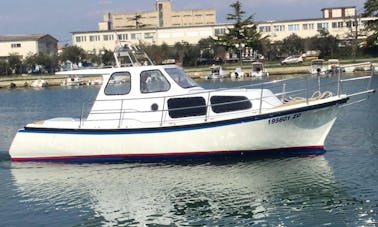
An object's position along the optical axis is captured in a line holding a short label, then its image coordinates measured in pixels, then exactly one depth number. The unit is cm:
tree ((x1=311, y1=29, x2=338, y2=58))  10094
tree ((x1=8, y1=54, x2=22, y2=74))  11519
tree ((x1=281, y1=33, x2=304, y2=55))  10756
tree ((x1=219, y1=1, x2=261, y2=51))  10100
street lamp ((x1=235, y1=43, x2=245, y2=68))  10059
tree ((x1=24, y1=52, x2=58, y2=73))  11494
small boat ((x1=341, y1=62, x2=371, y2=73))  8112
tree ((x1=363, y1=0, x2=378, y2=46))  8812
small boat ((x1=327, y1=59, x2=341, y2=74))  7919
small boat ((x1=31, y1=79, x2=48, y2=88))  9026
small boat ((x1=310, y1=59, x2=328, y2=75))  7609
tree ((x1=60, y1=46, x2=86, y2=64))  10879
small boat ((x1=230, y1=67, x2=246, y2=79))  8288
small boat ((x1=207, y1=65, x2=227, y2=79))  8288
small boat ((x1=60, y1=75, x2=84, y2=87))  8988
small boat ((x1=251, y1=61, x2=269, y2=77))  8145
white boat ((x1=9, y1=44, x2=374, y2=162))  1856
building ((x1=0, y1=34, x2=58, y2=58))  13188
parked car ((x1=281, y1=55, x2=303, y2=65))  9482
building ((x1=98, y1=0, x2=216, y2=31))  15025
